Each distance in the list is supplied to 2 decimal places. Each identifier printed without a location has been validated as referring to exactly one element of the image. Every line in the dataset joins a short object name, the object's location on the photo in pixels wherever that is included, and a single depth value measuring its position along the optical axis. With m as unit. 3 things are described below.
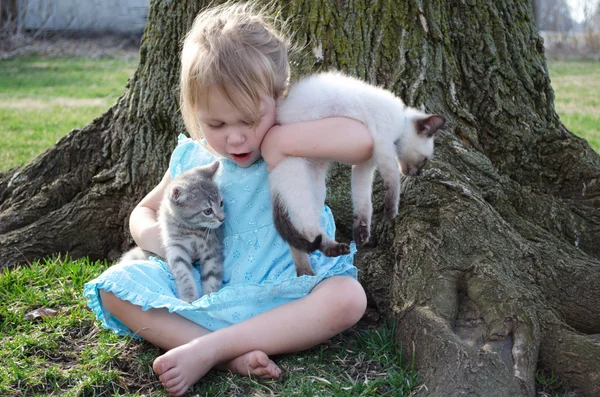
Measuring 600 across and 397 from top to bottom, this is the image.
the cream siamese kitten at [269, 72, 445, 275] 2.69
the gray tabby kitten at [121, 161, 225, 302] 2.94
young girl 2.66
